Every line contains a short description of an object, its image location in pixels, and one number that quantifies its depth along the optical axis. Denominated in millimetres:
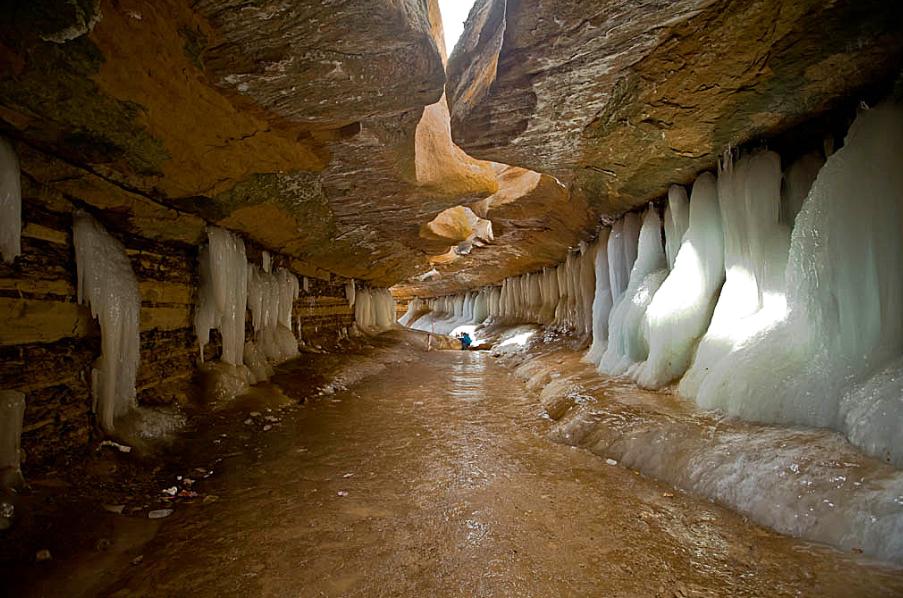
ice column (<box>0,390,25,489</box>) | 3213
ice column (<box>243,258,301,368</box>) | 8586
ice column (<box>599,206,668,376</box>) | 6938
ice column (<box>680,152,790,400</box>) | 4723
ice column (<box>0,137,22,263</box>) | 3430
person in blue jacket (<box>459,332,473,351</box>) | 18938
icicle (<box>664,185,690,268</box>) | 6539
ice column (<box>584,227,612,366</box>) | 8984
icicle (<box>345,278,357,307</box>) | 14688
